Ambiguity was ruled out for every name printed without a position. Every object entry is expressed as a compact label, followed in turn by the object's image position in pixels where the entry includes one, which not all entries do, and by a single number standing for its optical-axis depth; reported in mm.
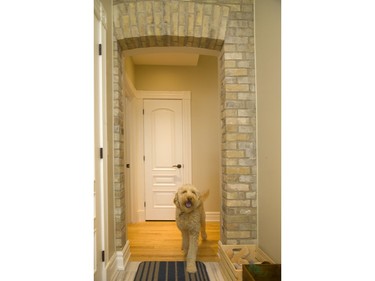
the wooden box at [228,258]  2227
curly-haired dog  2786
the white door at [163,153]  4754
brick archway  2568
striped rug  2525
